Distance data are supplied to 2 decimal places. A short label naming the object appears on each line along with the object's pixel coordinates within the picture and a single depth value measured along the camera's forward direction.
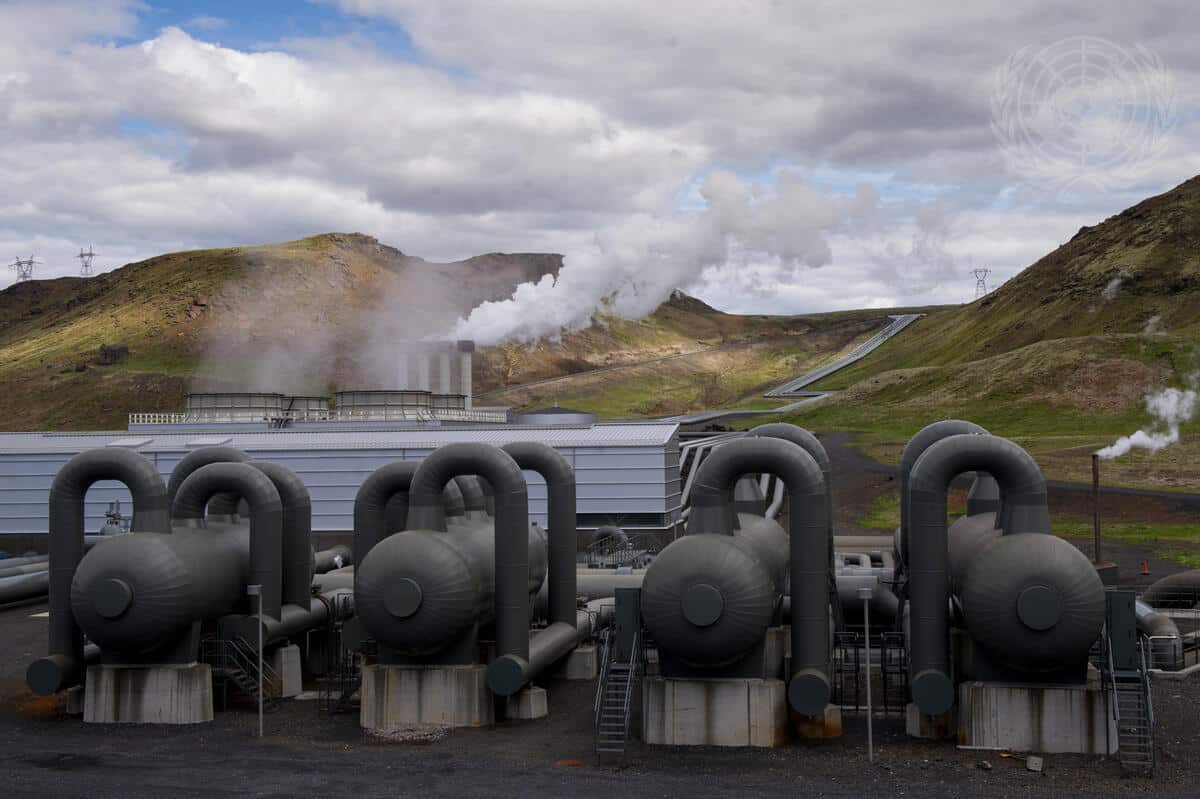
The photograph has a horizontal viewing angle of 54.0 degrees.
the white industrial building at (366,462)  67.81
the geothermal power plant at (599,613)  30.58
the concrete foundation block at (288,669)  39.75
